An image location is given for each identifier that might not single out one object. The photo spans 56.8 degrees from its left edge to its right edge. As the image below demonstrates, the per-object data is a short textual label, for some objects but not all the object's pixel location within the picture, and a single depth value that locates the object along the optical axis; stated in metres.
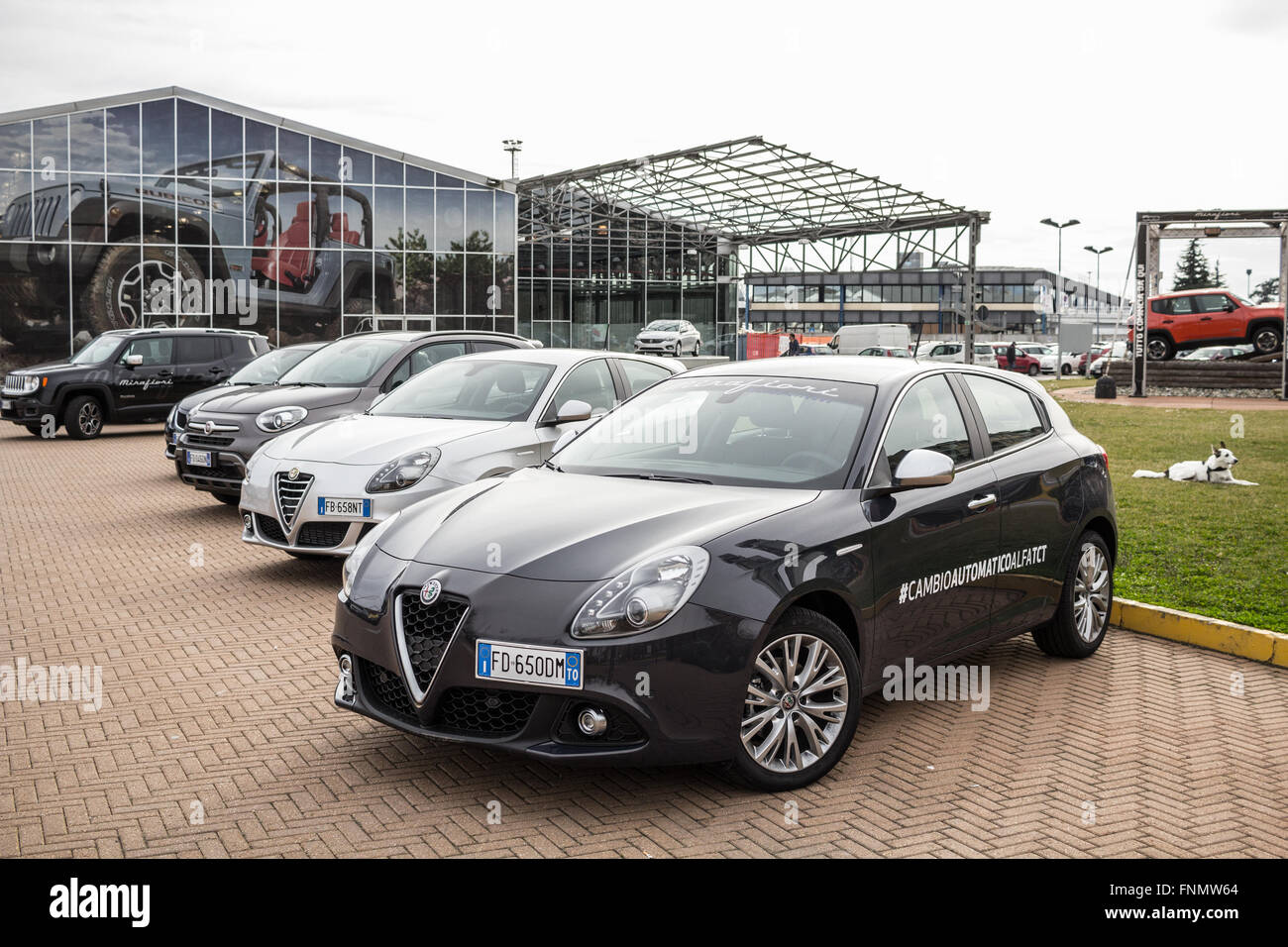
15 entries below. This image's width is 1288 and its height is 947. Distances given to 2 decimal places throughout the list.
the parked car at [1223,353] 37.34
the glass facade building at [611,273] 44.97
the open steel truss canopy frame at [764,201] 40.31
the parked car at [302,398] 11.51
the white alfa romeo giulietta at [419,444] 8.18
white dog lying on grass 13.35
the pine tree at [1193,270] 105.06
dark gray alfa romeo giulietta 4.23
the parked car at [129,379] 20.72
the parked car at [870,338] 55.41
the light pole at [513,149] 65.12
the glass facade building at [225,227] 33.25
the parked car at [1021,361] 55.34
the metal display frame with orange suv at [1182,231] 32.66
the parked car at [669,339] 50.12
